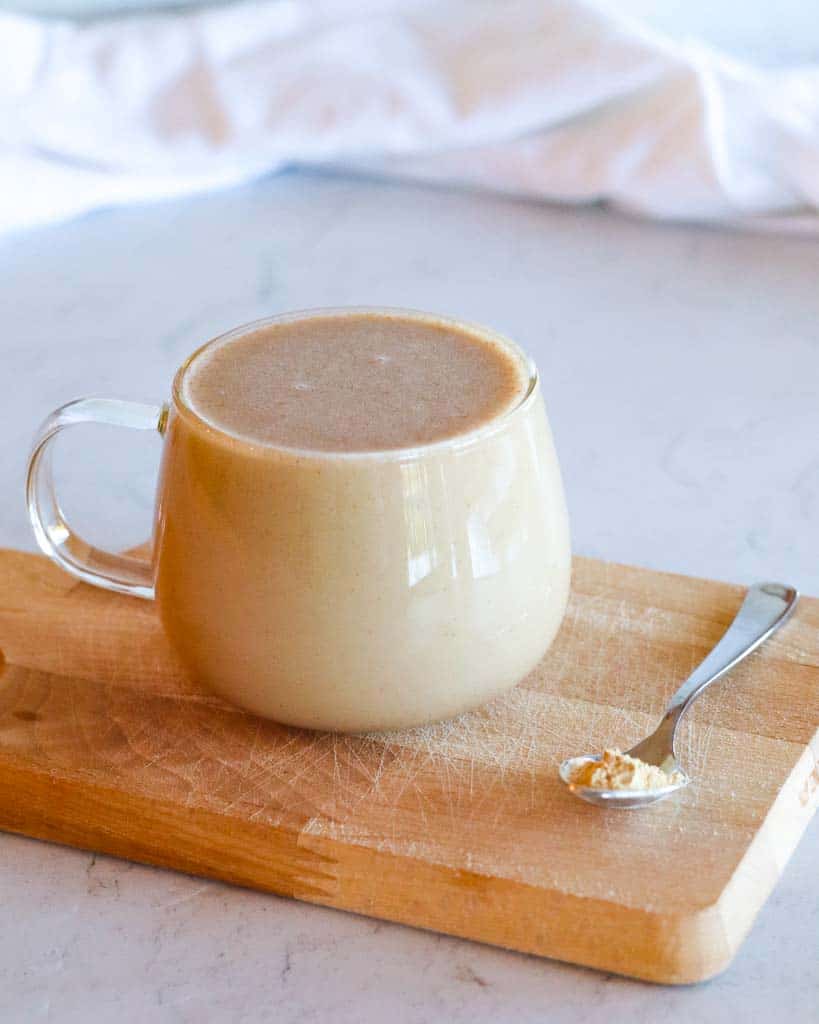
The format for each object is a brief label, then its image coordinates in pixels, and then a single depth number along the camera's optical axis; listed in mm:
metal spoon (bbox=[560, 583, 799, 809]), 493
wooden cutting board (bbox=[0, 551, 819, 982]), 460
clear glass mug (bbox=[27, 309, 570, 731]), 485
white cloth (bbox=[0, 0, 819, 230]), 1101
